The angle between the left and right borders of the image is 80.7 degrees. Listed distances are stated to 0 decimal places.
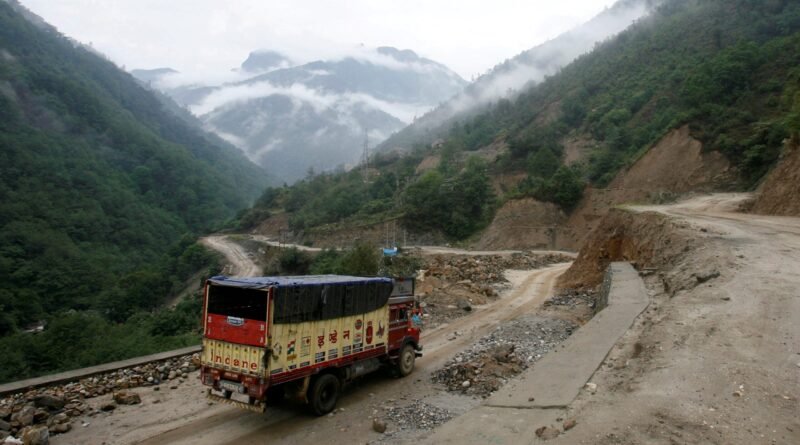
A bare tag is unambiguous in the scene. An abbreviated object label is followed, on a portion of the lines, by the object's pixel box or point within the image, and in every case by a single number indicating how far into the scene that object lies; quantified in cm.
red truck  838
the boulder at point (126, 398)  1015
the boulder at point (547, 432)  528
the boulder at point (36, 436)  803
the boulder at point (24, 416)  883
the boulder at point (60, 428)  873
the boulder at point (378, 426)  860
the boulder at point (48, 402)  950
